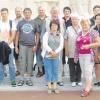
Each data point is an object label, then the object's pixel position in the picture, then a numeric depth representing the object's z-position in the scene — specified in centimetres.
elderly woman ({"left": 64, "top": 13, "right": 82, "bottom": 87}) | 570
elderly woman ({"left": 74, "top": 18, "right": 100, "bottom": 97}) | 548
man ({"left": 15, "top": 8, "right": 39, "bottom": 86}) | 579
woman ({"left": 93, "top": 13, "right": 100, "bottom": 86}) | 564
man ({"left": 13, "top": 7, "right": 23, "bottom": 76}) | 603
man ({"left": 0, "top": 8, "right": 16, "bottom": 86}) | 574
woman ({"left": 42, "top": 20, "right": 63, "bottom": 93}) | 554
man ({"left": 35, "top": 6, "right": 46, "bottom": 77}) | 596
